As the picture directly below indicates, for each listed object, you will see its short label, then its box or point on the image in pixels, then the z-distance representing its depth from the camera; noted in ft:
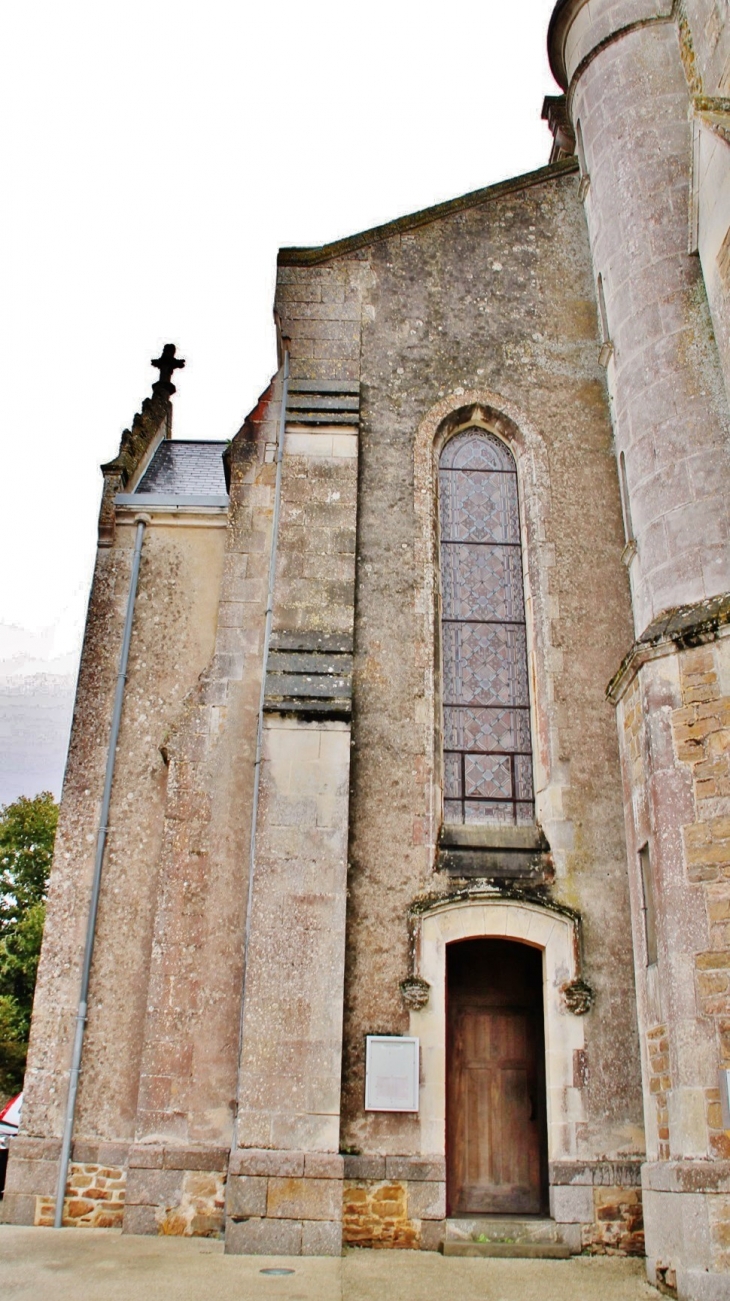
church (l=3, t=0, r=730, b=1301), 23.77
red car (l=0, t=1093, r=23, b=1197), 43.18
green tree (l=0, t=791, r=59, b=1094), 73.77
